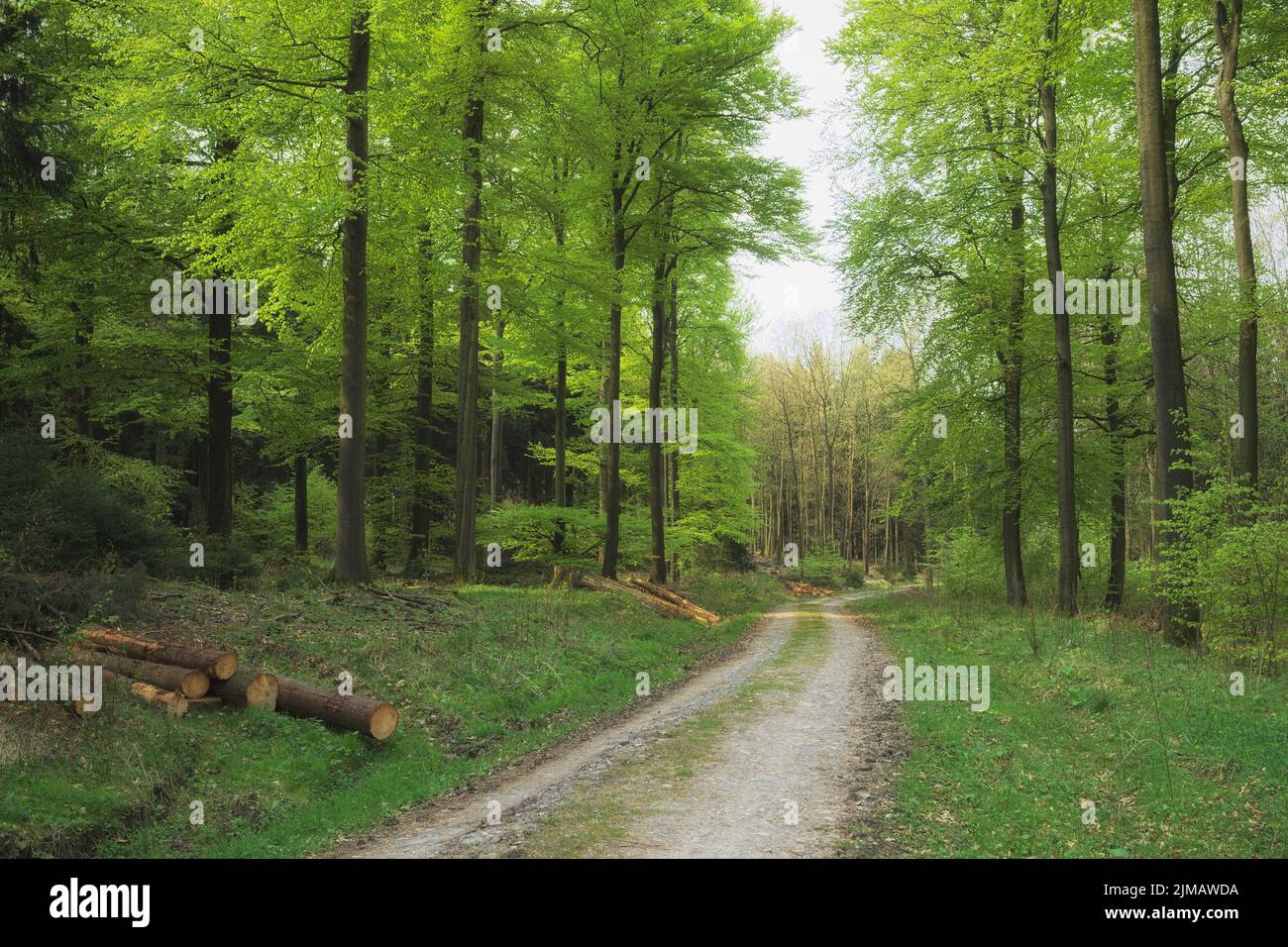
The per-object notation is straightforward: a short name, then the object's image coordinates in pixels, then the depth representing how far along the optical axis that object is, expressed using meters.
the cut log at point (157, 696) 8.03
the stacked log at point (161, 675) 8.24
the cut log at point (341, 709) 8.51
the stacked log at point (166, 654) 8.38
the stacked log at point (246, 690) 8.41
